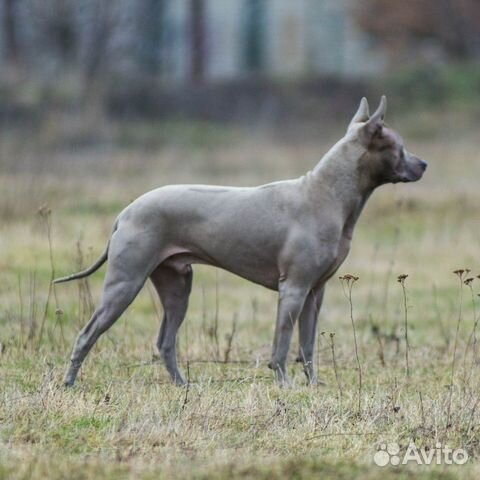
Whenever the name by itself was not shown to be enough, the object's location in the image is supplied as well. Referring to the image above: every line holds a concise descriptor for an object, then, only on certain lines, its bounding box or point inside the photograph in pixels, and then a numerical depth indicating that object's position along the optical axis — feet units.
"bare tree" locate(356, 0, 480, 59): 292.81
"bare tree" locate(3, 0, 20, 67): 273.09
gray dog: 57.88
